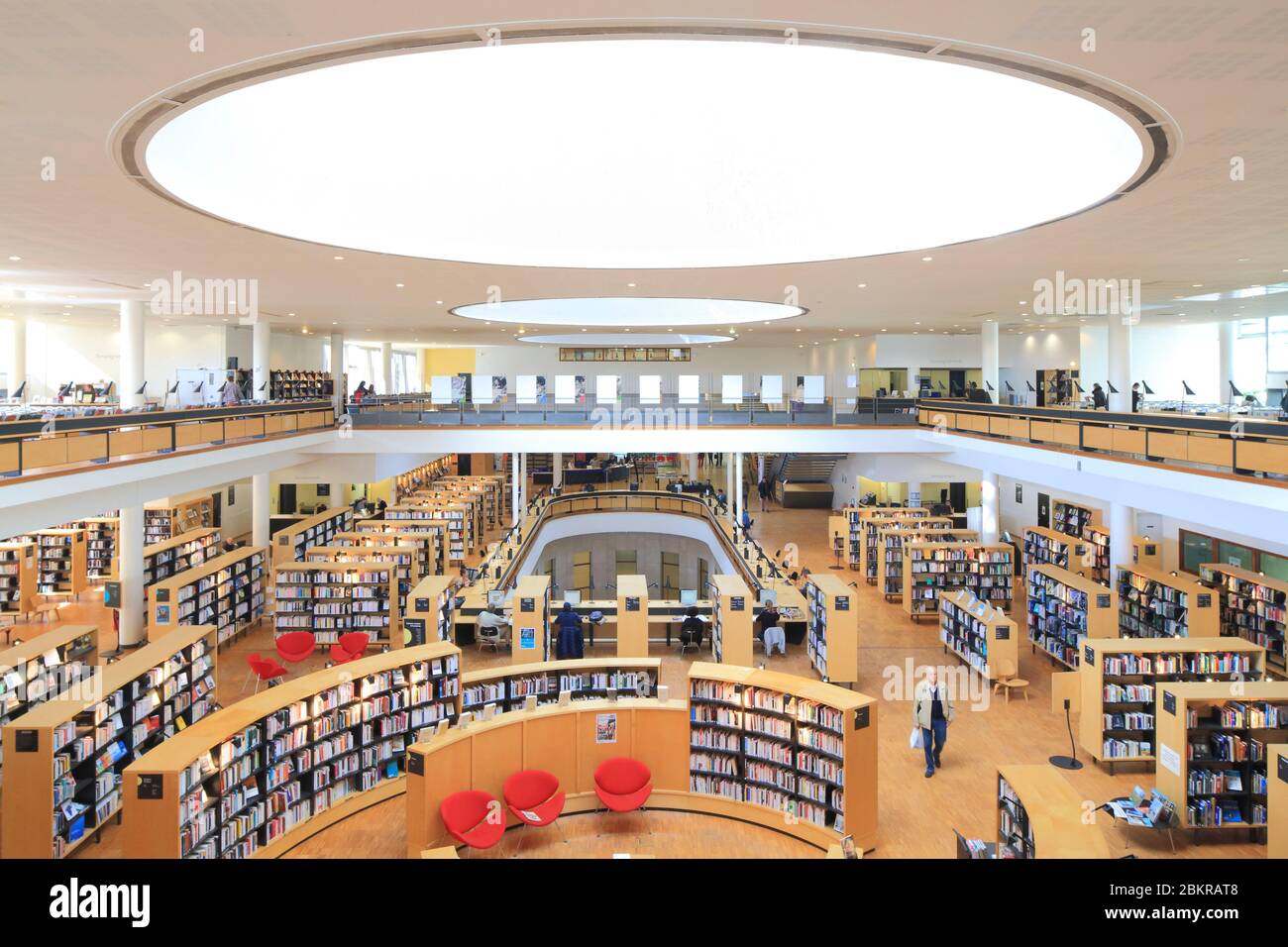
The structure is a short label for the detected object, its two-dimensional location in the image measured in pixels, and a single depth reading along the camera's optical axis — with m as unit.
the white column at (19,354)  18.98
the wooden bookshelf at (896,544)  17.89
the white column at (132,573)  14.03
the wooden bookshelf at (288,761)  6.86
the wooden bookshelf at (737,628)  13.07
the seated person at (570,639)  13.27
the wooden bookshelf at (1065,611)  12.55
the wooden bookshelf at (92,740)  7.42
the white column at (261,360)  19.09
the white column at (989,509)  18.72
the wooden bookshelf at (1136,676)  9.81
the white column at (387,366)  28.96
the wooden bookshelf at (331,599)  14.58
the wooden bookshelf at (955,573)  16.47
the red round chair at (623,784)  8.33
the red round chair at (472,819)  7.66
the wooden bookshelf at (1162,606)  12.43
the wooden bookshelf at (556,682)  9.83
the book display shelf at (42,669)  8.84
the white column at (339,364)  24.62
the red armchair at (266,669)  11.39
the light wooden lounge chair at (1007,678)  12.08
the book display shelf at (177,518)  20.55
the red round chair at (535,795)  8.05
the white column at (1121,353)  16.05
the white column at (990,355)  20.16
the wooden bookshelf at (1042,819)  6.14
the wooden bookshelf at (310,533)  17.62
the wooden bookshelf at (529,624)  12.79
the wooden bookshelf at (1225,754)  8.29
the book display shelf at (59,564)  17.53
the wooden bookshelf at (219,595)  12.87
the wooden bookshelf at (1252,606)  13.16
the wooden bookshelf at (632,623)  13.13
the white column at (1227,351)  20.14
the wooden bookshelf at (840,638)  12.56
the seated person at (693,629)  14.23
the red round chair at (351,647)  12.10
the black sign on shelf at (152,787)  6.84
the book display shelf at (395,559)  15.31
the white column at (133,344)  14.77
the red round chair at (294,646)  12.32
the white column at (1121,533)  15.30
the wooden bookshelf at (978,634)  12.25
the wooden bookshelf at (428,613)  12.55
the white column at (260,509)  19.09
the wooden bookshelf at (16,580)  15.89
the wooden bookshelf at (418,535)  17.45
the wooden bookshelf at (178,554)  16.16
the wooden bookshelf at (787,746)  8.20
